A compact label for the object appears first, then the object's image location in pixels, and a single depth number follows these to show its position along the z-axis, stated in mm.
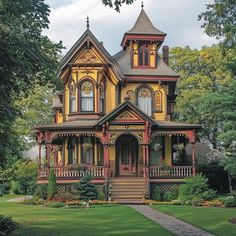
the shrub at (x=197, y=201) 27391
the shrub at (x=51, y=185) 30156
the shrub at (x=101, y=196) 29878
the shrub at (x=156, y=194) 30766
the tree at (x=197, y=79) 52906
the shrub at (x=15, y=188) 44969
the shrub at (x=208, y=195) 28539
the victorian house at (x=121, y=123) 31534
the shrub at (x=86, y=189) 29123
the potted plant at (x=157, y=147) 33650
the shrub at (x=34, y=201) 28969
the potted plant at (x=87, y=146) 33031
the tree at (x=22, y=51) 11842
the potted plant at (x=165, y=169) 31859
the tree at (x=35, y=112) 52875
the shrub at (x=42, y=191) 30844
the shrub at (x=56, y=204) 26484
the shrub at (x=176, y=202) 28312
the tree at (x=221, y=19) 19966
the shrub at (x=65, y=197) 28656
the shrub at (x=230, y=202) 25808
